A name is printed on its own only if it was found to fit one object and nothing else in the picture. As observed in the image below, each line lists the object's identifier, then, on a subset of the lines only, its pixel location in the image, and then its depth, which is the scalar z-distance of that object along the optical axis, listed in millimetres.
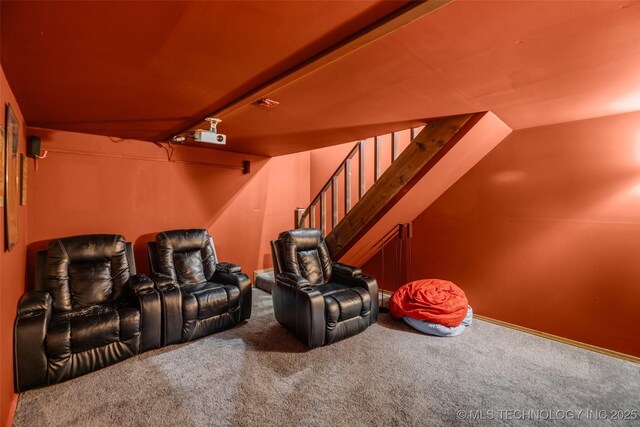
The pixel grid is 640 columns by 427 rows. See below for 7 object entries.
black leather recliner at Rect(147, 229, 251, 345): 2713
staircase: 2711
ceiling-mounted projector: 2543
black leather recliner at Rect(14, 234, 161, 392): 2031
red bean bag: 3018
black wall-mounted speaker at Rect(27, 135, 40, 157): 2711
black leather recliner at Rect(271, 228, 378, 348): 2674
